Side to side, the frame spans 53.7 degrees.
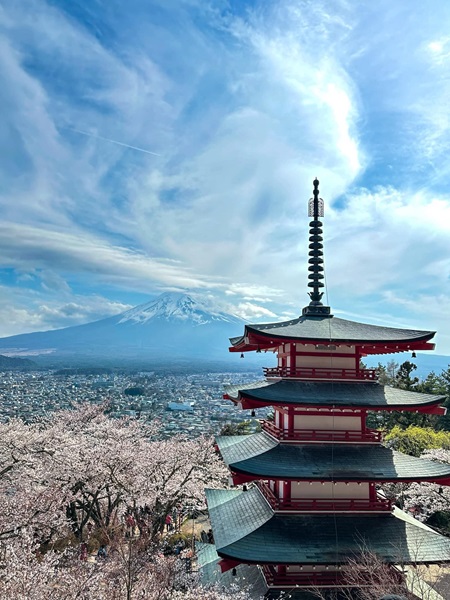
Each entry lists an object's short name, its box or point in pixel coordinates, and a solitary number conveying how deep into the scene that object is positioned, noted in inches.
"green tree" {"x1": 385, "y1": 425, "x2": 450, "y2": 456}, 1114.1
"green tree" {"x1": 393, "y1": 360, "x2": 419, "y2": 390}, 1483.8
